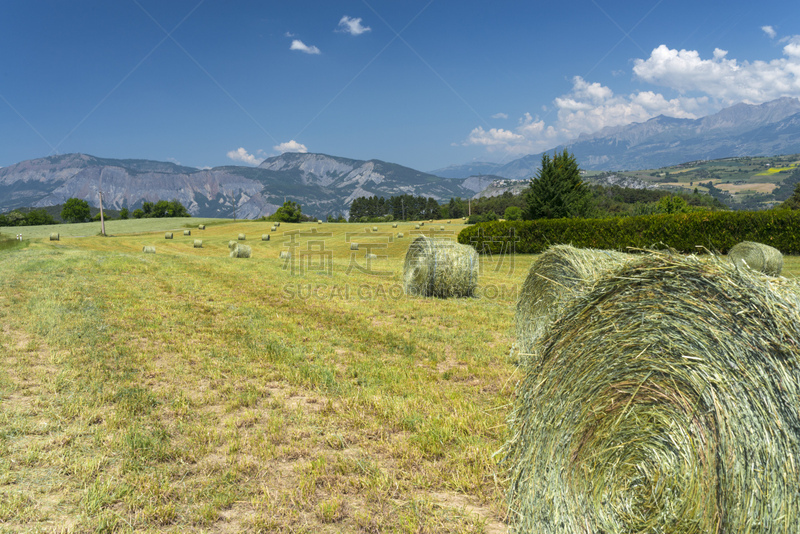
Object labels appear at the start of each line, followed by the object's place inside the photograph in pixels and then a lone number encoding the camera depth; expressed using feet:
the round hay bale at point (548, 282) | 22.43
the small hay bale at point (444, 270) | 45.44
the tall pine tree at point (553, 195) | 151.43
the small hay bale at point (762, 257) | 58.80
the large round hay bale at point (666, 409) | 7.61
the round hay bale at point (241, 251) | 101.86
